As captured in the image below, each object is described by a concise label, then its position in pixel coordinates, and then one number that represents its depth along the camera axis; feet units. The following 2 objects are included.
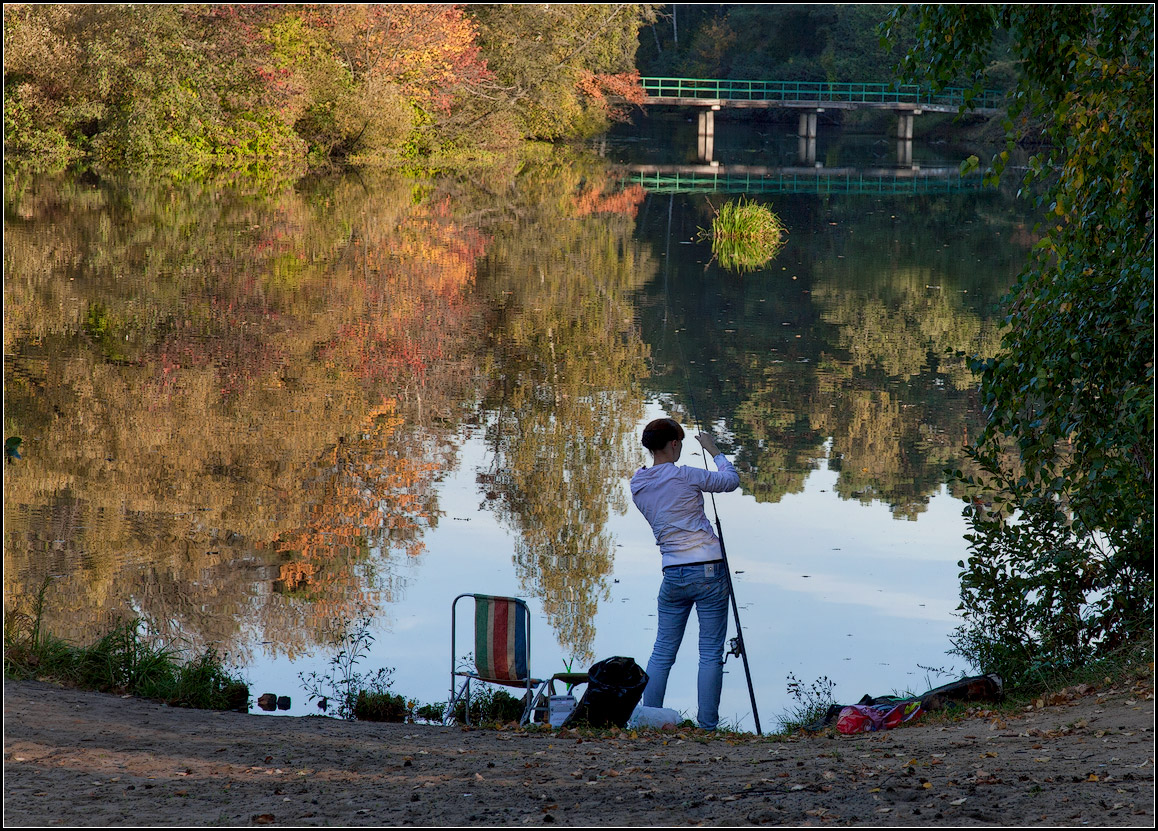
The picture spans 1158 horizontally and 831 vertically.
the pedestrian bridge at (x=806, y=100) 358.84
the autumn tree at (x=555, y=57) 284.41
